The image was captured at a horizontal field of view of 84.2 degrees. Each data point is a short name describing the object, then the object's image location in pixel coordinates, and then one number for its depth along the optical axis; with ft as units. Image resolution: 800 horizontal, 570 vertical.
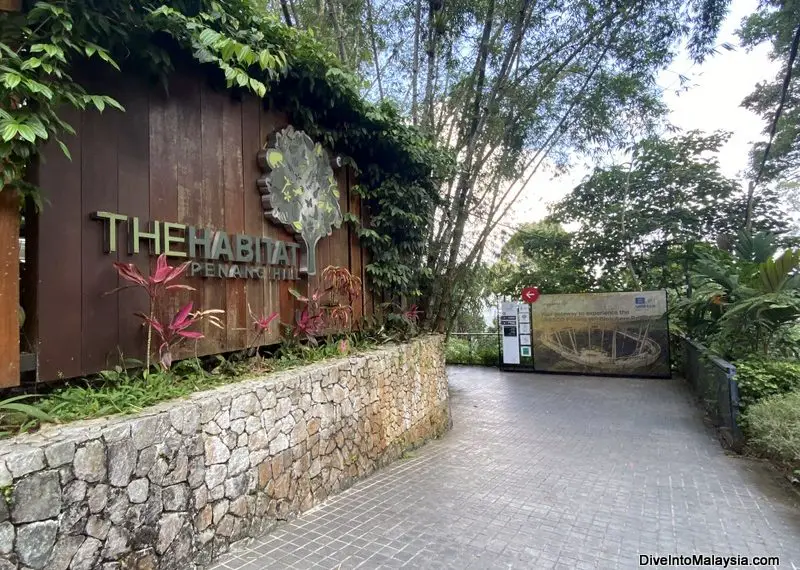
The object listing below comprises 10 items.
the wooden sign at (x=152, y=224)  8.18
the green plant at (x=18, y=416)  6.54
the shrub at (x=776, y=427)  13.08
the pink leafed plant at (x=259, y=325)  12.42
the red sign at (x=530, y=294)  34.94
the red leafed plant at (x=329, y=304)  14.16
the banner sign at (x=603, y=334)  31.35
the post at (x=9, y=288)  7.26
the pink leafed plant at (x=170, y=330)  9.30
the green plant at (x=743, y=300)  17.53
